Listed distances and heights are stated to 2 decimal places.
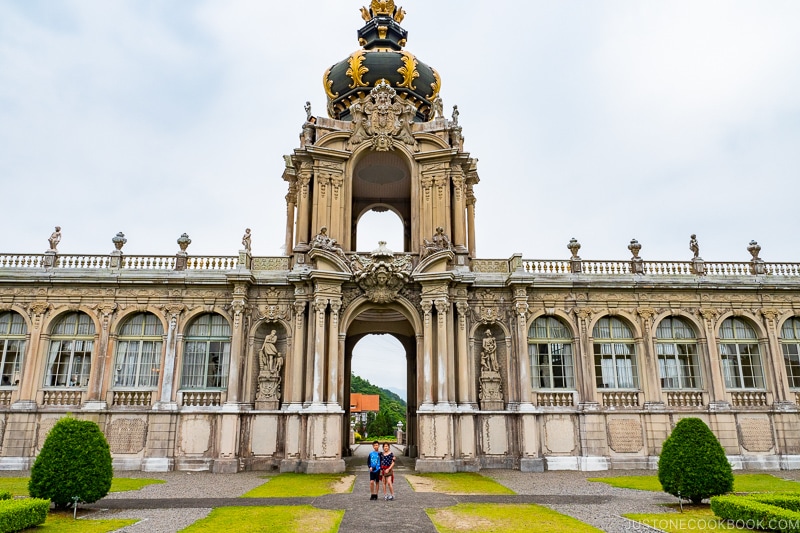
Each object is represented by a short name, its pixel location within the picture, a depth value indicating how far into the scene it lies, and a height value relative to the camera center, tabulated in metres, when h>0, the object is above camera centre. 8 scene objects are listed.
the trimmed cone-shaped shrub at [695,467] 12.60 -1.49
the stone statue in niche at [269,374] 21.89 +1.14
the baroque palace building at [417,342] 21.52 +2.48
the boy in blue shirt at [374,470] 14.05 -1.69
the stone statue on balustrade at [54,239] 23.72 +6.97
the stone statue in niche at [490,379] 22.34 +0.91
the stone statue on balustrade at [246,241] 23.56 +6.81
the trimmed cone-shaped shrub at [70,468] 12.21 -1.41
